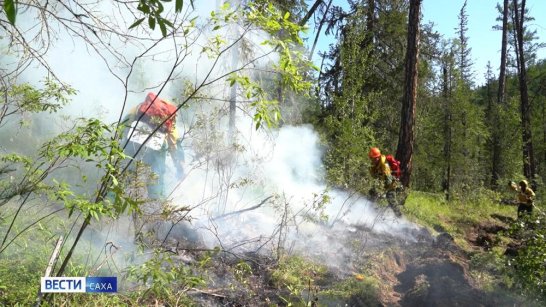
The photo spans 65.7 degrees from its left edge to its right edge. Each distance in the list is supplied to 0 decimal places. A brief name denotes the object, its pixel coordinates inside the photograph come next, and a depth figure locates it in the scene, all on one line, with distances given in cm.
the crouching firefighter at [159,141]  532
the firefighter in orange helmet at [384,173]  862
